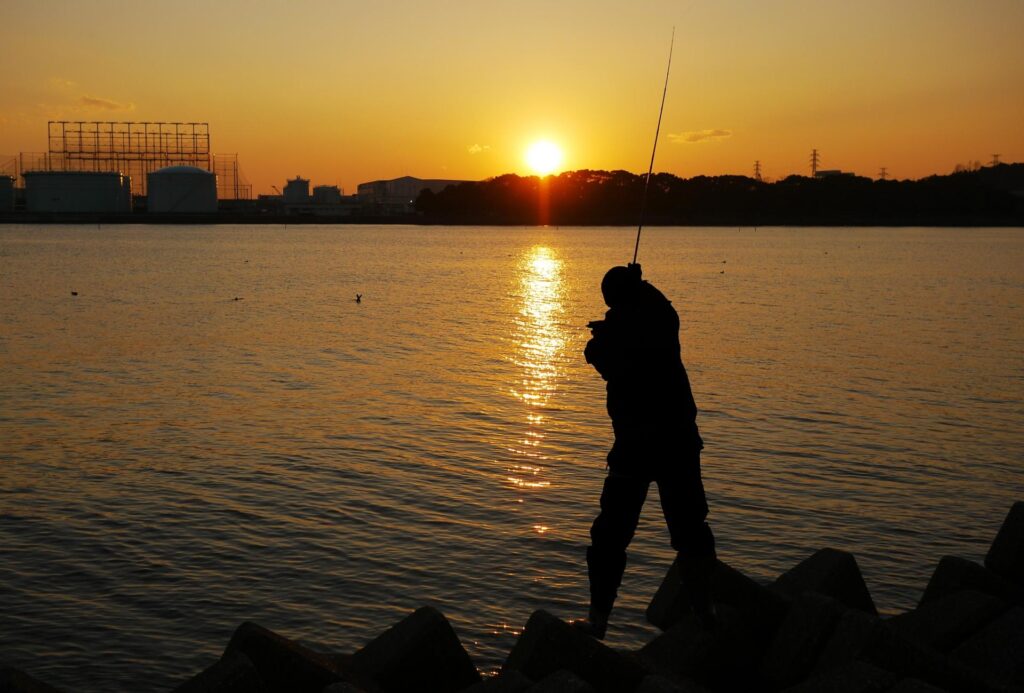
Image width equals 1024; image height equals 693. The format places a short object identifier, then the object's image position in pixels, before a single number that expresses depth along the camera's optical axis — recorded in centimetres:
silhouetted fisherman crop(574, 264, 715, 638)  600
